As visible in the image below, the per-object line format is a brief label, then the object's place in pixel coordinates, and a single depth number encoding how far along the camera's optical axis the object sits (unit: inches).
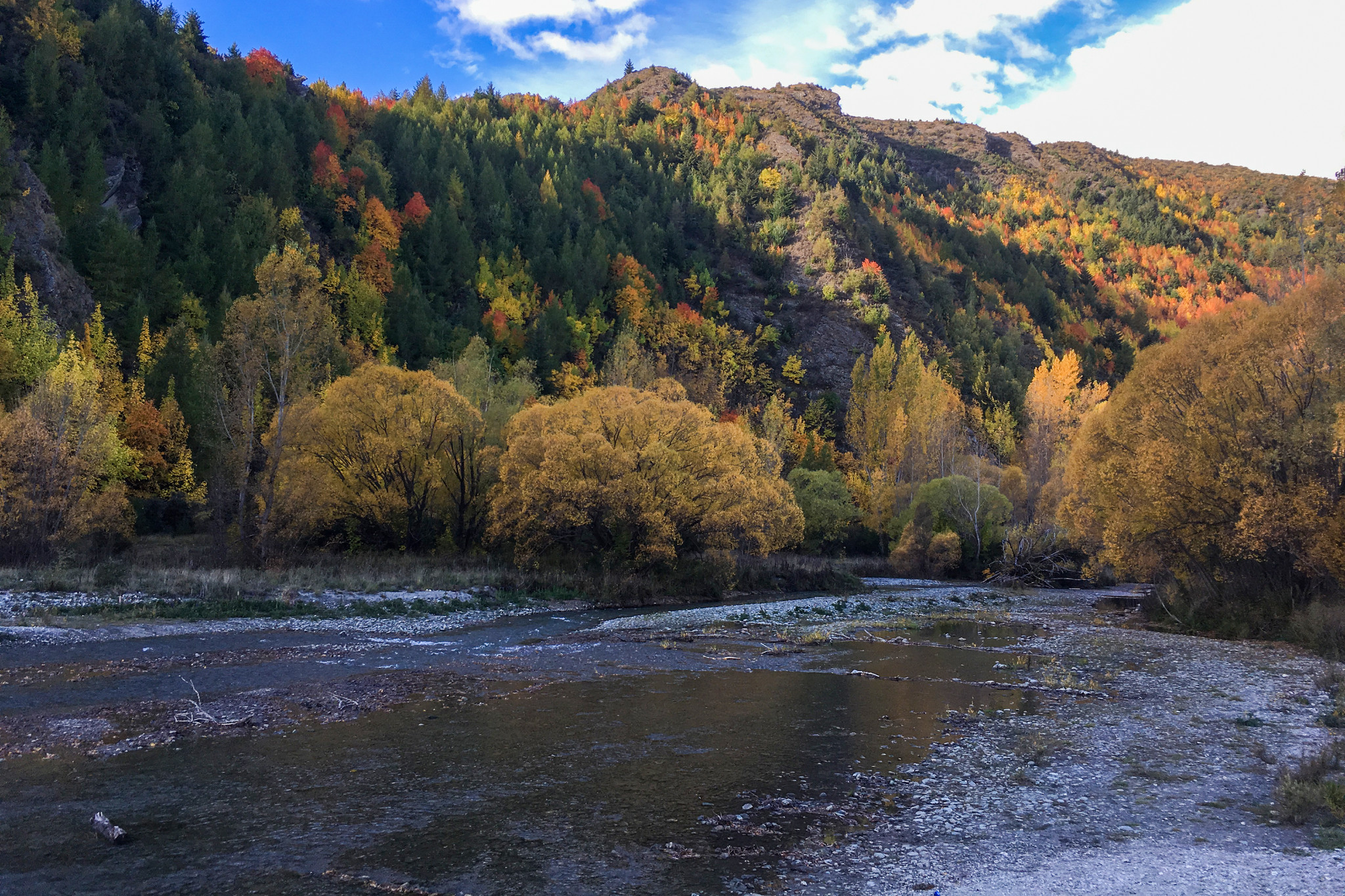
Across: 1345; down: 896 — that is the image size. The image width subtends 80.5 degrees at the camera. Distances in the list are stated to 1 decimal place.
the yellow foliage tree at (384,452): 1828.2
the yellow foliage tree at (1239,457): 1064.8
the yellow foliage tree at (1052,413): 3750.0
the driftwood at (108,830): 356.5
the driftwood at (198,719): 577.9
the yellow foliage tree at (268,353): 1562.5
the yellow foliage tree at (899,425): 3346.5
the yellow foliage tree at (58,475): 1411.2
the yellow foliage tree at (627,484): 1685.5
